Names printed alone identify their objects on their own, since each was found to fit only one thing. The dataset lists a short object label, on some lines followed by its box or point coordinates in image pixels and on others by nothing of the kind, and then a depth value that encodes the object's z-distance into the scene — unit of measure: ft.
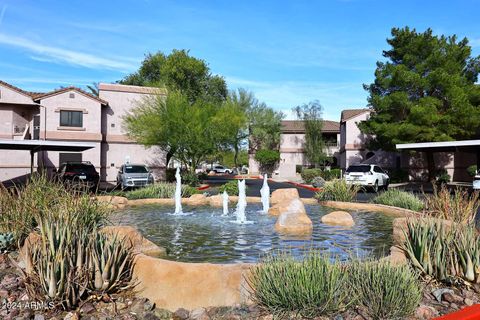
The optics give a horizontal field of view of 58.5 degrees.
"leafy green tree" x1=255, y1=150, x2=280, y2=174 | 187.52
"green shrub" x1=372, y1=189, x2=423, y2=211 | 45.45
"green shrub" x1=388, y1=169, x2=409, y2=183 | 124.28
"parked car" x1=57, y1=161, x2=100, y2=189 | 84.64
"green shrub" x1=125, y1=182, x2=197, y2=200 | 60.80
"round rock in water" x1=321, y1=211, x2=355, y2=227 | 37.78
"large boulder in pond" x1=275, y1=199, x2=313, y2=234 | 34.17
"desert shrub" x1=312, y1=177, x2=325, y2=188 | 98.75
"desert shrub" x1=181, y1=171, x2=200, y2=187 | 100.73
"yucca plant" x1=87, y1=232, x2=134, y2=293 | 17.72
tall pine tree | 103.09
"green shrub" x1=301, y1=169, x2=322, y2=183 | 124.77
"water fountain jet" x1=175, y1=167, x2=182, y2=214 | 47.36
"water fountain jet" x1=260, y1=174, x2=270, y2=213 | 48.24
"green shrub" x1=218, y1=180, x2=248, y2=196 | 67.31
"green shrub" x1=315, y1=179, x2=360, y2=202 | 53.62
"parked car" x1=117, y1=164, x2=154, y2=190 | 90.98
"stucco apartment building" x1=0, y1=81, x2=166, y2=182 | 108.27
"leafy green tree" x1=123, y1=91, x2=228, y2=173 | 100.83
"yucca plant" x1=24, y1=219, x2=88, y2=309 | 16.85
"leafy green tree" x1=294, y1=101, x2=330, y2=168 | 173.27
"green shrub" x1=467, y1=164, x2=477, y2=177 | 120.41
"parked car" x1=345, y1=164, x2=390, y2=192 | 89.76
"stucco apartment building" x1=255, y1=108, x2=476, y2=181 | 135.03
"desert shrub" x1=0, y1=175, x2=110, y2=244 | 24.05
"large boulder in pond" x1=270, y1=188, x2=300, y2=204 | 54.78
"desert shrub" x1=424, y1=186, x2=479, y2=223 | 28.66
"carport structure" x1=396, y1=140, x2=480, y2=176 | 77.51
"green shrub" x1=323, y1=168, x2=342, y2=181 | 130.65
